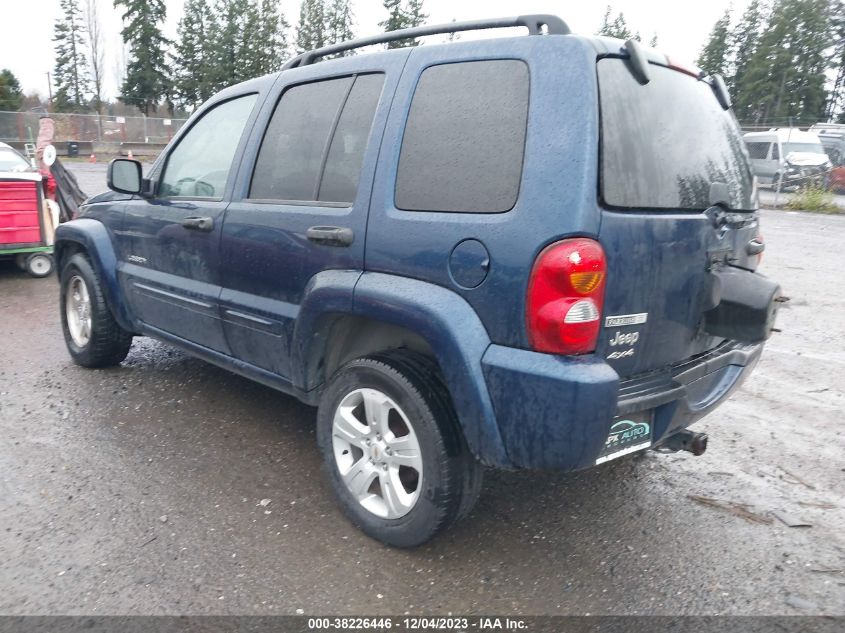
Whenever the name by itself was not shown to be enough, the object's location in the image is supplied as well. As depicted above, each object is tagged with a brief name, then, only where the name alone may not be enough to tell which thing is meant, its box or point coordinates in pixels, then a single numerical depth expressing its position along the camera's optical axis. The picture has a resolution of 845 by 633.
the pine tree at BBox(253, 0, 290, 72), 57.94
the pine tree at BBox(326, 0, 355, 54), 64.00
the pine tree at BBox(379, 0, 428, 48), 56.50
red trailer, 7.86
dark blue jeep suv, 2.34
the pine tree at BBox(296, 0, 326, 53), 62.66
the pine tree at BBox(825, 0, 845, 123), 57.16
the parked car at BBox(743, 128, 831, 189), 22.42
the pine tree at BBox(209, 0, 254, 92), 57.25
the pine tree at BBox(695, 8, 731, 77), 66.19
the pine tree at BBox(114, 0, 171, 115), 58.09
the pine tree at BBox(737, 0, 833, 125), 55.72
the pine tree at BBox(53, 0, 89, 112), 68.25
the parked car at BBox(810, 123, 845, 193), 21.86
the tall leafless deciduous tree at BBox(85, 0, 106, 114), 62.66
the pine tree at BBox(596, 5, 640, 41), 73.05
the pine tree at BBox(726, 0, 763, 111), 63.47
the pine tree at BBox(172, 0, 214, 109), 59.53
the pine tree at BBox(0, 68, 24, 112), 49.16
